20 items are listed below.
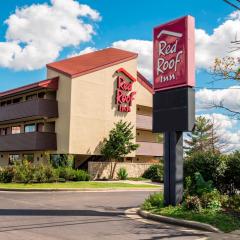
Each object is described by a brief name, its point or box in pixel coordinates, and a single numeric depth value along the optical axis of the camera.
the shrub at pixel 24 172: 28.28
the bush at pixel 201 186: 14.71
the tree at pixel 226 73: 14.97
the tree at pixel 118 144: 38.62
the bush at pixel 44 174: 28.52
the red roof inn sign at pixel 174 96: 14.75
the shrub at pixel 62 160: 35.22
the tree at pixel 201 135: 71.41
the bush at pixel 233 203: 14.48
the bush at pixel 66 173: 32.16
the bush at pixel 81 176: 32.75
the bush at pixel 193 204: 13.37
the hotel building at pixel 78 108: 38.06
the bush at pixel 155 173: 38.40
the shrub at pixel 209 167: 16.42
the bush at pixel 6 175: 29.51
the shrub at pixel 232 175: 16.15
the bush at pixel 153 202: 15.04
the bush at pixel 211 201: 13.63
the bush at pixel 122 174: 37.94
